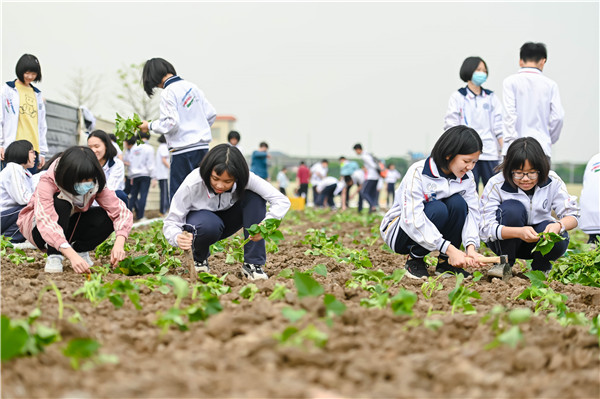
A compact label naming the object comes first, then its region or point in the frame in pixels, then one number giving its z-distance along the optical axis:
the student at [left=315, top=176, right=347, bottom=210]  17.42
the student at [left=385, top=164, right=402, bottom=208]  20.38
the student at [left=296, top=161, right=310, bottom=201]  18.77
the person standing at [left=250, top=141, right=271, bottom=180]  13.83
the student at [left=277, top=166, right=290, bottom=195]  24.00
